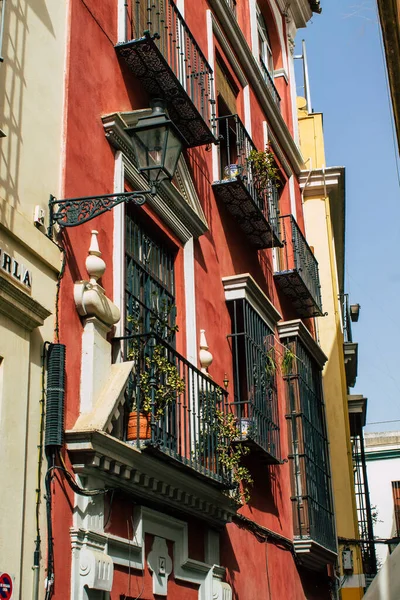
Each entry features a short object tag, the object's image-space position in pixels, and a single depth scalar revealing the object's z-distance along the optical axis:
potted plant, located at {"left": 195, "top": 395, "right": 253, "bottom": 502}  8.92
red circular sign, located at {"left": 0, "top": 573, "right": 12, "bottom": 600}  5.64
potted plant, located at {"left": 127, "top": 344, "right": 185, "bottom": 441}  7.48
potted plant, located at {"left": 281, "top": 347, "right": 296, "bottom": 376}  12.56
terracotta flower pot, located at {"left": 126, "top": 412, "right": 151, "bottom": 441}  7.46
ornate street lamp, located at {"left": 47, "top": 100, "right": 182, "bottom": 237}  7.02
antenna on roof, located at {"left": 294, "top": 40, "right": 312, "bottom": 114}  21.59
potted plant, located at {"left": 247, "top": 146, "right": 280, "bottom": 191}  12.44
